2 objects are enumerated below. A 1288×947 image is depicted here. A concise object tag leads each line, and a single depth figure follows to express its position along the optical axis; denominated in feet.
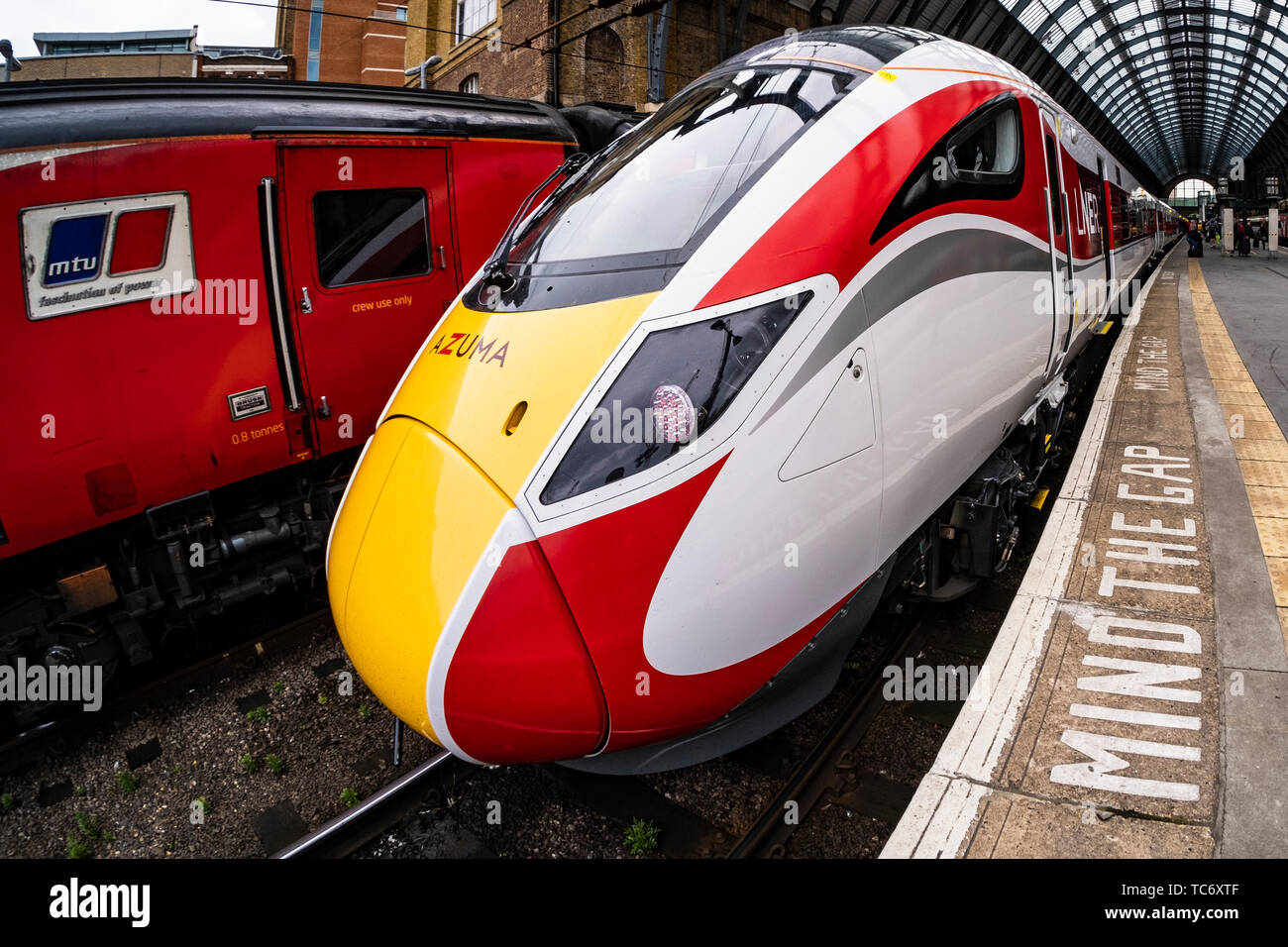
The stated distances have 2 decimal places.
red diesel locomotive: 13.28
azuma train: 7.66
